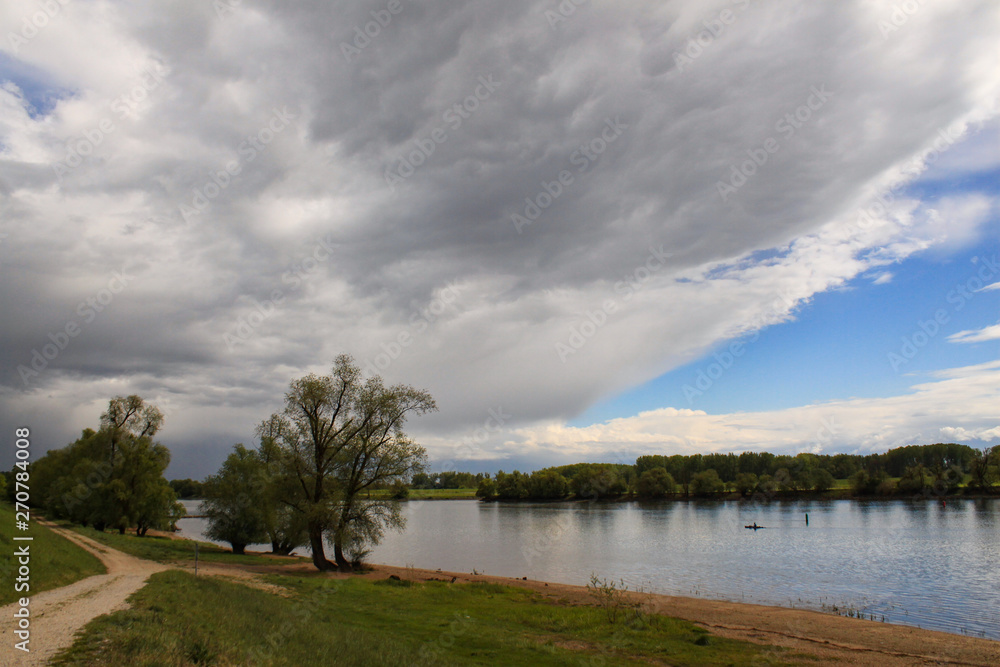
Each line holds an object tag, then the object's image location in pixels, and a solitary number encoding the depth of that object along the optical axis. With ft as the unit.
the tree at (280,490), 130.62
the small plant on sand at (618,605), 87.63
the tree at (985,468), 419.95
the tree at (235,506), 171.94
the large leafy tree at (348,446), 131.34
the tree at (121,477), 183.11
